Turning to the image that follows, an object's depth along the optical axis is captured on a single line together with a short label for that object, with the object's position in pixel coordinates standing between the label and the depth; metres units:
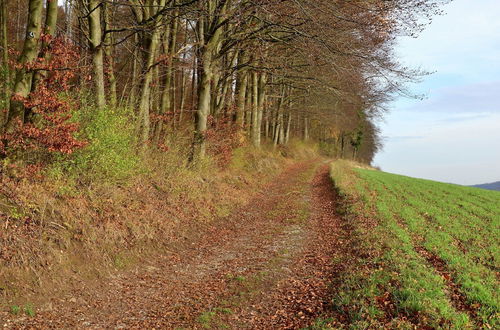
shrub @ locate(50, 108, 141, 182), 7.42
